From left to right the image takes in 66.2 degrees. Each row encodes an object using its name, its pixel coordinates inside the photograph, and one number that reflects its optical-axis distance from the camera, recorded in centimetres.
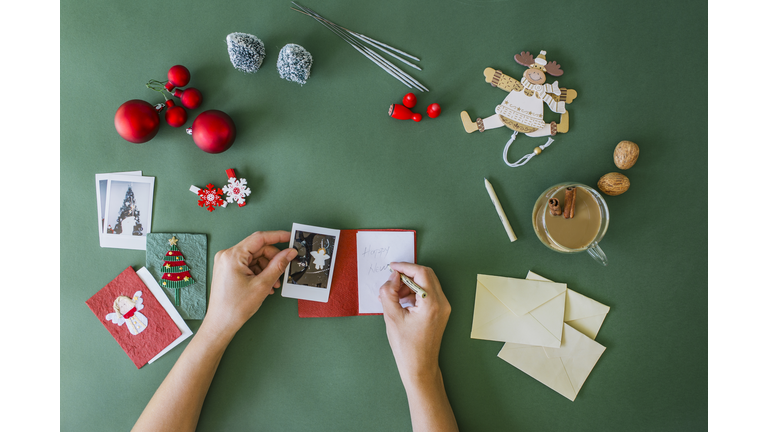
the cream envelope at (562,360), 70
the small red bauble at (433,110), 69
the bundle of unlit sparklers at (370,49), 70
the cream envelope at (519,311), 70
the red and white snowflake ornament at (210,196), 70
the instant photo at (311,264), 70
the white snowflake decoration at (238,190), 70
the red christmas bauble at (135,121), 66
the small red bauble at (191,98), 69
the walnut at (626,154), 68
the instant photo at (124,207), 70
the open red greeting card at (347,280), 70
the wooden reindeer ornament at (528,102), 70
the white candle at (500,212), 70
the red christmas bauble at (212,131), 66
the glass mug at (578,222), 66
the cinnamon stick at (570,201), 66
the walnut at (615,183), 68
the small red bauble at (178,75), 67
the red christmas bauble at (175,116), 68
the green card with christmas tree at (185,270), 70
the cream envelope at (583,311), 71
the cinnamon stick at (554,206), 66
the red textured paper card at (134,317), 70
